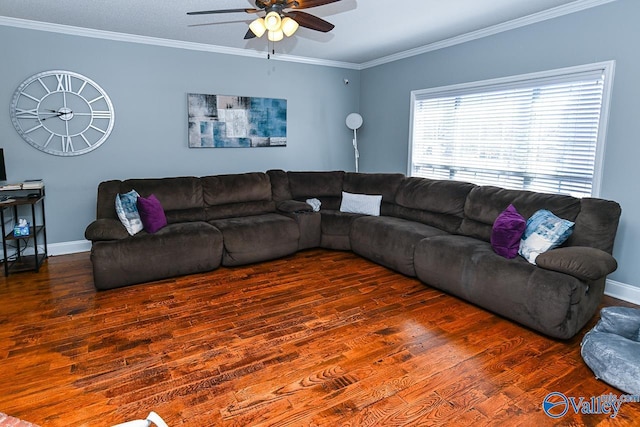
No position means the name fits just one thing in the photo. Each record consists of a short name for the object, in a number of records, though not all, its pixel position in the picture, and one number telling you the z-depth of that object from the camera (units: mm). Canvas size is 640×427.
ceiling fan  2590
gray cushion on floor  2123
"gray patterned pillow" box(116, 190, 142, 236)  3744
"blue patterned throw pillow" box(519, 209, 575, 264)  2955
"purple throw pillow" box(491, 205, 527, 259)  3098
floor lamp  6023
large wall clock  4117
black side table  3781
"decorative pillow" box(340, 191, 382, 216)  4895
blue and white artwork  5039
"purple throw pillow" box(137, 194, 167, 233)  3814
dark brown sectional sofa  2746
